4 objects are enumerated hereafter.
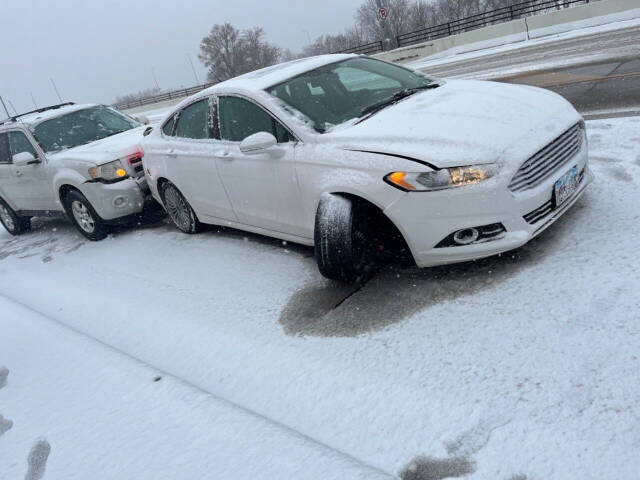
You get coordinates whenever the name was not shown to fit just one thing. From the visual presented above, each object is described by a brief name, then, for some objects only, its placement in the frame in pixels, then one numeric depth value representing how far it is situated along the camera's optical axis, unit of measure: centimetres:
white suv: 613
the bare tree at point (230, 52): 6994
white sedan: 311
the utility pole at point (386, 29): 2575
